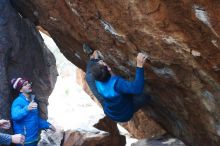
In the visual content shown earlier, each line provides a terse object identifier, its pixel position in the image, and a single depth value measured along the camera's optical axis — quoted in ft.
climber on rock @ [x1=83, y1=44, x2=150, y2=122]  23.04
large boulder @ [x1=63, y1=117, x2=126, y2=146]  35.17
